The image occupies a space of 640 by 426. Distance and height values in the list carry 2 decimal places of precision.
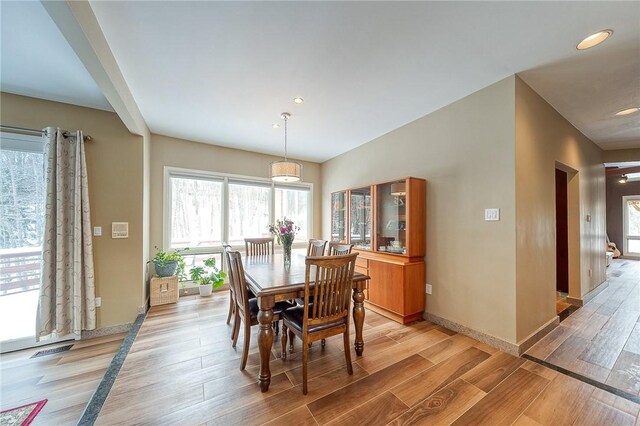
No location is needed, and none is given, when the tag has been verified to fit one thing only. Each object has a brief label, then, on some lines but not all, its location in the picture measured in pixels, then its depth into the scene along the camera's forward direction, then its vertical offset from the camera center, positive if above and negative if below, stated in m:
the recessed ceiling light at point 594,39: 1.76 +1.36
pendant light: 2.84 +0.54
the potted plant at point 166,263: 3.58 -0.74
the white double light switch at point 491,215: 2.37 -0.01
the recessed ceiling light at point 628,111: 2.86 +1.29
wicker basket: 3.46 -1.13
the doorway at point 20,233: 2.41 -0.19
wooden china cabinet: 2.93 -0.44
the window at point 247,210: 4.55 +0.10
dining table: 1.79 -0.62
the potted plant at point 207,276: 3.95 -1.06
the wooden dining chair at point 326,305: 1.80 -0.74
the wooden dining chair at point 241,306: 2.02 -0.85
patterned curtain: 2.50 -0.33
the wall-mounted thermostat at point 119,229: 2.90 -0.18
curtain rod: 2.40 +0.91
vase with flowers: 2.67 -0.23
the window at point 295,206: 5.07 +0.20
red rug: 1.57 -1.39
